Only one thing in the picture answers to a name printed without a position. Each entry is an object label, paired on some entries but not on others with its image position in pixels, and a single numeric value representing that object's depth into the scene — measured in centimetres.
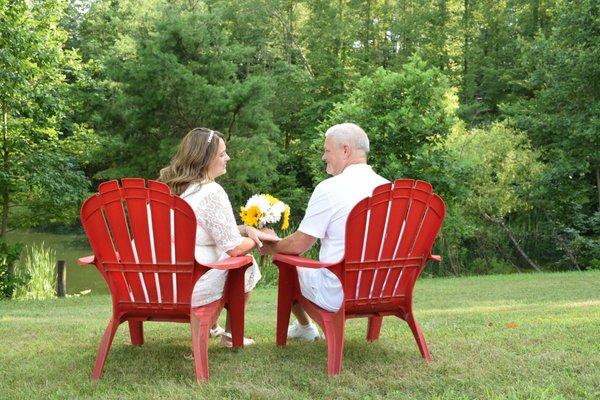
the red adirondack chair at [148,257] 347
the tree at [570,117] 1574
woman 381
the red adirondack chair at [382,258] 355
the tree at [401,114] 1430
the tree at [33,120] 1062
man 373
